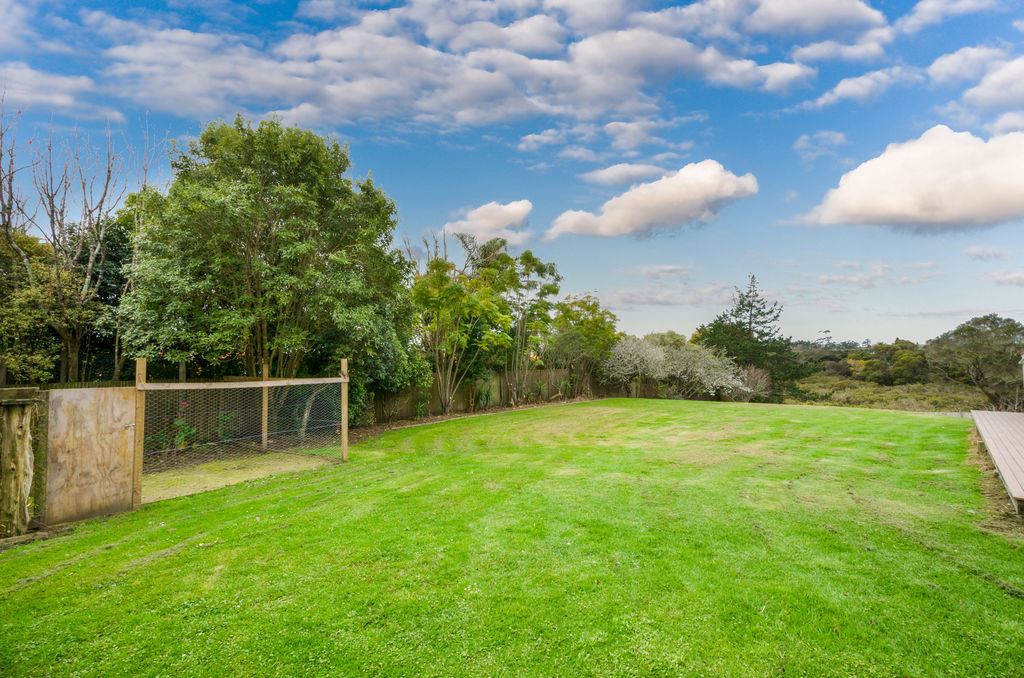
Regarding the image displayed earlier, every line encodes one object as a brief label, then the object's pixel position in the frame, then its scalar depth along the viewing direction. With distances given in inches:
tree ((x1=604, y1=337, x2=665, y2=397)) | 855.7
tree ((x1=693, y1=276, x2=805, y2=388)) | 1135.0
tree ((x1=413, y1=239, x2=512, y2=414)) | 518.6
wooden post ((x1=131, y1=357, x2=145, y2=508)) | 195.3
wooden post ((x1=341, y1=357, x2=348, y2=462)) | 298.1
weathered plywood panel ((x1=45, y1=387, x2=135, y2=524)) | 171.0
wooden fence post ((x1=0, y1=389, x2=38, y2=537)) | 153.7
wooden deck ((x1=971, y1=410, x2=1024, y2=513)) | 174.2
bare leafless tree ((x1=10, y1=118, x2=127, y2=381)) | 364.5
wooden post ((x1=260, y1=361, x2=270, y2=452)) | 321.4
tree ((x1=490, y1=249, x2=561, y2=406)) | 703.7
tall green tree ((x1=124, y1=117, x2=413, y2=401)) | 314.3
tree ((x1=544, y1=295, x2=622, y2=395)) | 782.9
